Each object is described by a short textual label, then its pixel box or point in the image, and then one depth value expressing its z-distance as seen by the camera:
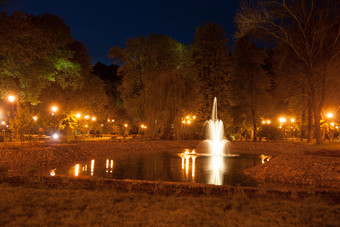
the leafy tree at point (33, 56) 20.53
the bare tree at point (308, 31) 23.64
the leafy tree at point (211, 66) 36.88
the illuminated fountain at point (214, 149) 14.19
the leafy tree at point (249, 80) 38.59
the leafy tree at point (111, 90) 52.00
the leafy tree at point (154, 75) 29.28
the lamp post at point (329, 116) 27.22
